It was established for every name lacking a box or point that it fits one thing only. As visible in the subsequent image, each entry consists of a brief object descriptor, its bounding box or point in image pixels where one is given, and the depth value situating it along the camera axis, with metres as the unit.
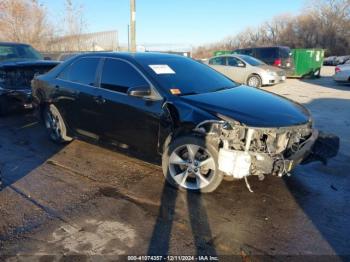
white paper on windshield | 4.37
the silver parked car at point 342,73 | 14.73
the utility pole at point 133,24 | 12.91
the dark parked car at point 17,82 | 7.34
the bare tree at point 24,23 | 26.14
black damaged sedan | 3.62
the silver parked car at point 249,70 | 14.14
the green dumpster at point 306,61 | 17.95
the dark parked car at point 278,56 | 17.08
